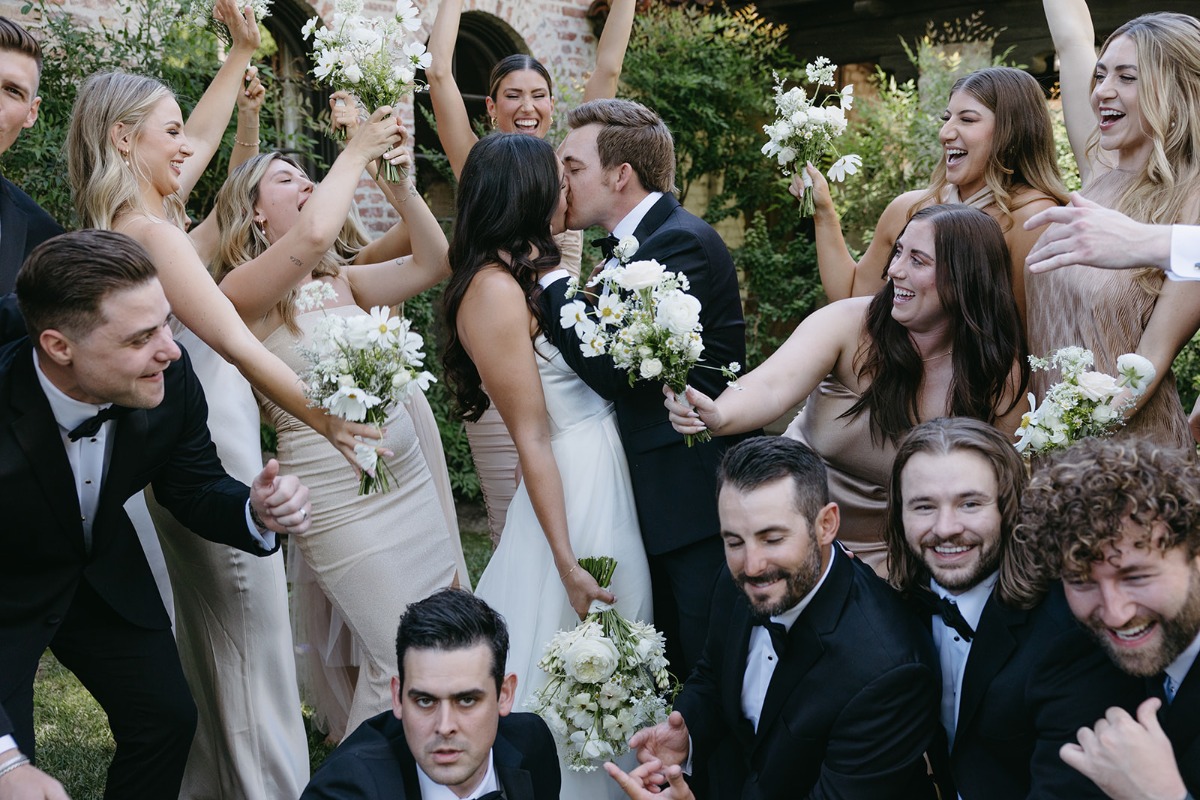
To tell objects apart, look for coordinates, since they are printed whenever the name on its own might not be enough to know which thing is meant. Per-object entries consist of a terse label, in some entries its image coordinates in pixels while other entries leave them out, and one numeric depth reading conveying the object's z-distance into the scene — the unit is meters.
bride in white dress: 3.61
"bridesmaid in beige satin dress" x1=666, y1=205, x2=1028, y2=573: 3.53
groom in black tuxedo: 3.63
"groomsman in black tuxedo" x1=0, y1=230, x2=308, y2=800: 3.00
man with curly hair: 2.38
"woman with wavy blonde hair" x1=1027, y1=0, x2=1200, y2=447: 3.38
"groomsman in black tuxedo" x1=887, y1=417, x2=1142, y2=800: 2.61
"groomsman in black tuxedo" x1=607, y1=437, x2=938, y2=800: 2.89
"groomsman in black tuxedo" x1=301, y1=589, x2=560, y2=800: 2.77
